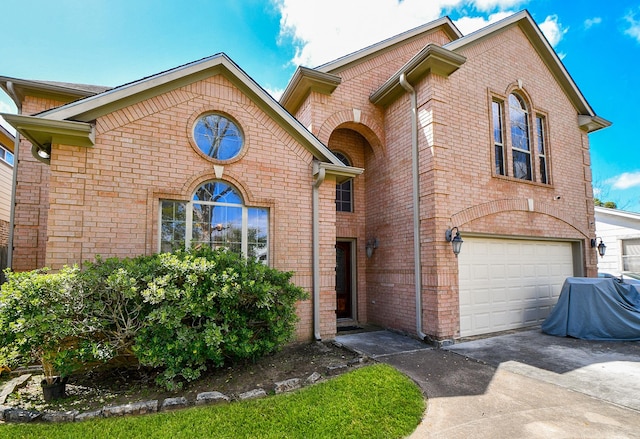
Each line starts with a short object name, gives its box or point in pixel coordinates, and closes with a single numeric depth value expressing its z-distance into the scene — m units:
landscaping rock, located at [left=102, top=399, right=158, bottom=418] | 3.77
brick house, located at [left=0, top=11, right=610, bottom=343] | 5.57
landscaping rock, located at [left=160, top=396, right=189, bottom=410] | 3.91
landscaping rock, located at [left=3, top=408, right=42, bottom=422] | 3.67
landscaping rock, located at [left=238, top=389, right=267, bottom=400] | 4.18
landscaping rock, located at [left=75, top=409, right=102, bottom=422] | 3.69
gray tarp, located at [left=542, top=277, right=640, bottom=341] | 7.27
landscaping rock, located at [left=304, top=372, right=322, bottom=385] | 4.65
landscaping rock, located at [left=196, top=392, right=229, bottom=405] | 4.04
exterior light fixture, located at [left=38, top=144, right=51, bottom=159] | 5.54
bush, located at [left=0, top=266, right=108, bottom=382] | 3.95
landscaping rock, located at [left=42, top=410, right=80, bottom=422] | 3.67
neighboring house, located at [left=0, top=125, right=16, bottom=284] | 10.73
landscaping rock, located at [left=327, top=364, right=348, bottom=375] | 5.00
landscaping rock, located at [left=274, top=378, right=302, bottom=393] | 4.38
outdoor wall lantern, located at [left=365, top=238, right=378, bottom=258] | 9.12
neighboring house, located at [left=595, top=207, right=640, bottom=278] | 12.97
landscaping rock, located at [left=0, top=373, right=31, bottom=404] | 4.16
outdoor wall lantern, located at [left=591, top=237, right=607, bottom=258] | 9.61
